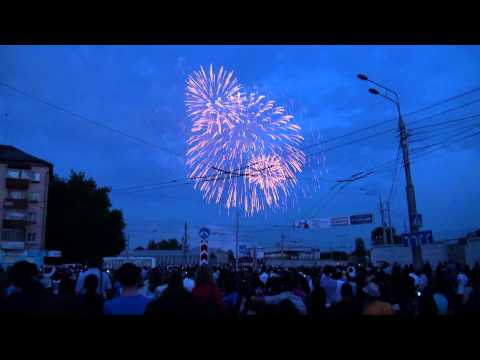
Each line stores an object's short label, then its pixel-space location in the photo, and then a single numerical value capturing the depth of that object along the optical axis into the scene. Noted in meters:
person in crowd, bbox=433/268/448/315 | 7.42
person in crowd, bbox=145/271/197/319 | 4.18
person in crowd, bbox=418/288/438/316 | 7.05
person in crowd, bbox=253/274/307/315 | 6.17
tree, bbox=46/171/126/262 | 58.34
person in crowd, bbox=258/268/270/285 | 15.45
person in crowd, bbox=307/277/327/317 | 6.67
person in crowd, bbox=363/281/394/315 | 5.66
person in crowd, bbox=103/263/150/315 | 4.86
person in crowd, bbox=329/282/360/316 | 5.79
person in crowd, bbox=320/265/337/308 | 10.50
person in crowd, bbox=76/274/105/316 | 6.77
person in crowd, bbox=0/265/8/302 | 6.75
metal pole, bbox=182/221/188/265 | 63.65
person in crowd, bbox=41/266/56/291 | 12.33
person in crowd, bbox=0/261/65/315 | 3.84
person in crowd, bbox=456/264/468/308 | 12.48
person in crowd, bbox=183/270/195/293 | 10.22
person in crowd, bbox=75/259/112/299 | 8.69
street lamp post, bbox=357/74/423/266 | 17.86
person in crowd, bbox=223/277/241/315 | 7.65
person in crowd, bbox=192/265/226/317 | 6.05
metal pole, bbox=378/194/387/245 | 48.11
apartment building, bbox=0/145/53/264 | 53.59
